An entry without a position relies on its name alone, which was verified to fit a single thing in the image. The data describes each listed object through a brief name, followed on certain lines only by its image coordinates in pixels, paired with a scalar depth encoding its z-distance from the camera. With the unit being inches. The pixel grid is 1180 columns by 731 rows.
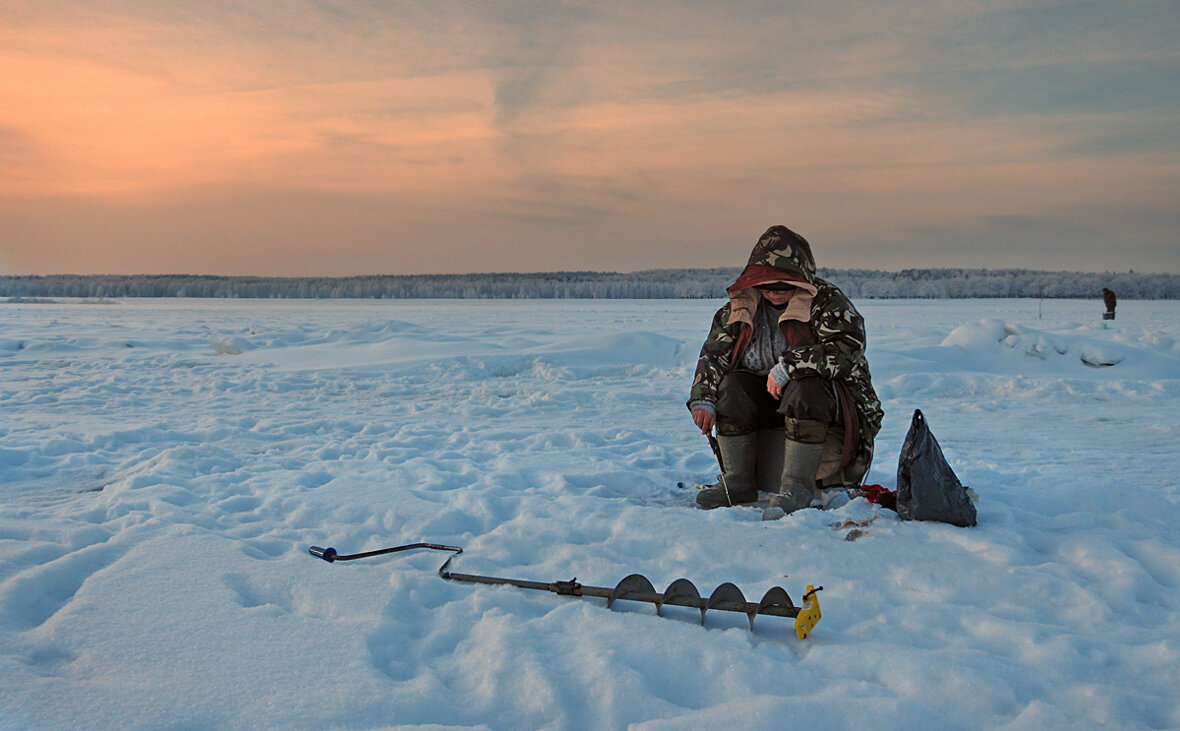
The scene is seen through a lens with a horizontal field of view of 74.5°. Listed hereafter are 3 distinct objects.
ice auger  97.0
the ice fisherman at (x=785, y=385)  142.3
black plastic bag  133.2
